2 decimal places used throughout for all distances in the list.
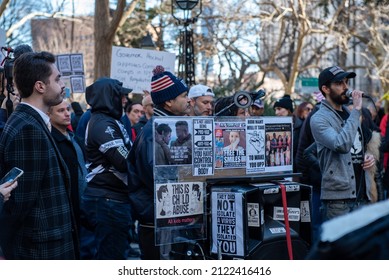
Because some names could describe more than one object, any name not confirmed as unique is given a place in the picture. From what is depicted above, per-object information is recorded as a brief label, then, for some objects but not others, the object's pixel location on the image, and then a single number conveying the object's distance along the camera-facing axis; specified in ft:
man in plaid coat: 13.25
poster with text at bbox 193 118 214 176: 14.89
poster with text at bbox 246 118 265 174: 15.60
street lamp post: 45.42
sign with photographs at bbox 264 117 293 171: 16.01
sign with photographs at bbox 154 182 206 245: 14.49
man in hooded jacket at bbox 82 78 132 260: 19.52
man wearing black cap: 18.97
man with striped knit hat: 15.71
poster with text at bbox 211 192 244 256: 14.79
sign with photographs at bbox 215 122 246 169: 15.20
